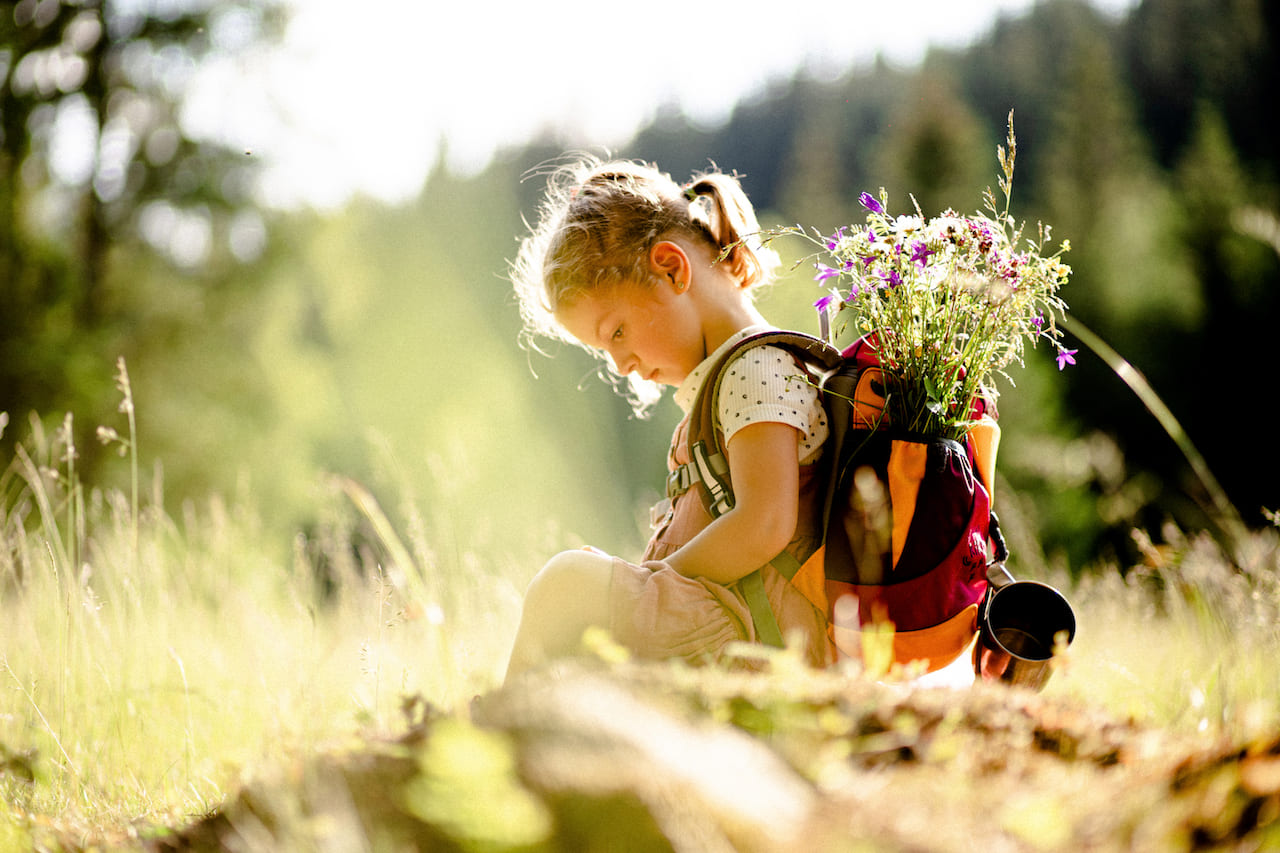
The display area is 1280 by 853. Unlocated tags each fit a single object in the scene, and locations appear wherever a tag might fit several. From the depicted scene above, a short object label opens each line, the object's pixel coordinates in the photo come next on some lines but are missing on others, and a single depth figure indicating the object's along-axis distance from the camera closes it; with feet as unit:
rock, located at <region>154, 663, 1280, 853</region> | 3.35
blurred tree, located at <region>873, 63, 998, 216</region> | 67.92
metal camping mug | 6.89
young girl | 6.47
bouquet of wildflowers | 6.64
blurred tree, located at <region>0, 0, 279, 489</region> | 32.48
